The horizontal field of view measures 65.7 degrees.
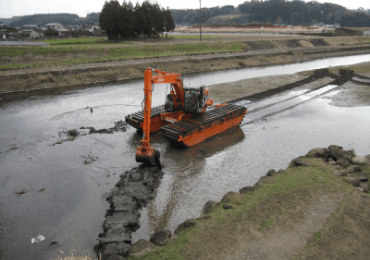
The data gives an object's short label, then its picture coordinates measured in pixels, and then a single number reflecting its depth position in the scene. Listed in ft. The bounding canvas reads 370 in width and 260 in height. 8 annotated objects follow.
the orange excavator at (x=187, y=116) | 45.80
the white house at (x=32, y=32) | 224.12
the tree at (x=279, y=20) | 583.99
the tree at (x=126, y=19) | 165.78
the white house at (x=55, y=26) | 384.06
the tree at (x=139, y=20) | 169.58
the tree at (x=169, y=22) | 198.86
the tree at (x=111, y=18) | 164.86
